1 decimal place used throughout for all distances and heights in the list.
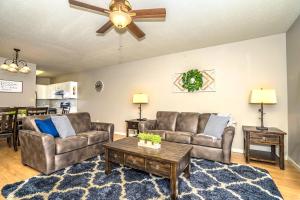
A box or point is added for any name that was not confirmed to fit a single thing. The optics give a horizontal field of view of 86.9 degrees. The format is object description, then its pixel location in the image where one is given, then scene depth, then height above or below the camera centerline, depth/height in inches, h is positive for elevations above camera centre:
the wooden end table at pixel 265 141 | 106.6 -27.6
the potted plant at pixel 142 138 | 92.9 -21.2
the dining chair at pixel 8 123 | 135.3 -19.0
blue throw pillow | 107.1 -17.2
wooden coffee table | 72.2 -28.9
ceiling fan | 69.2 +42.1
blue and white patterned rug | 73.0 -43.2
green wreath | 158.7 +21.8
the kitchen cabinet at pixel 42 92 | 315.3 +19.3
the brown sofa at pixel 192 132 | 111.5 -26.4
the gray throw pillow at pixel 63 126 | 113.6 -18.2
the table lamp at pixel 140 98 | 177.3 +4.1
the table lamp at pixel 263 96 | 112.8 +4.2
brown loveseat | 94.0 -30.4
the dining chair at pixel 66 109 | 285.0 -13.5
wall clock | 241.4 +24.2
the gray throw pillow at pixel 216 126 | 119.0 -18.6
